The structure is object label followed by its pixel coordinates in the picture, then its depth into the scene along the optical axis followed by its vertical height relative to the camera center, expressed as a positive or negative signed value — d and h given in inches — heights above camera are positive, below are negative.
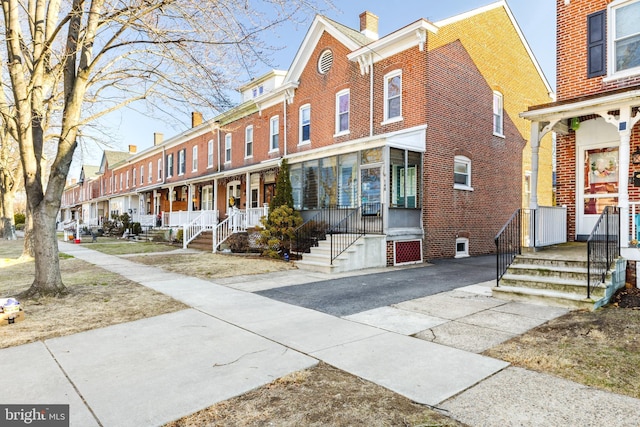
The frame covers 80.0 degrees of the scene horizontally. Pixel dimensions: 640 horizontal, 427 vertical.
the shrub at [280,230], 567.2 -24.9
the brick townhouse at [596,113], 322.3 +91.3
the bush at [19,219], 2163.4 -28.0
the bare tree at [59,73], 293.3 +119.0
